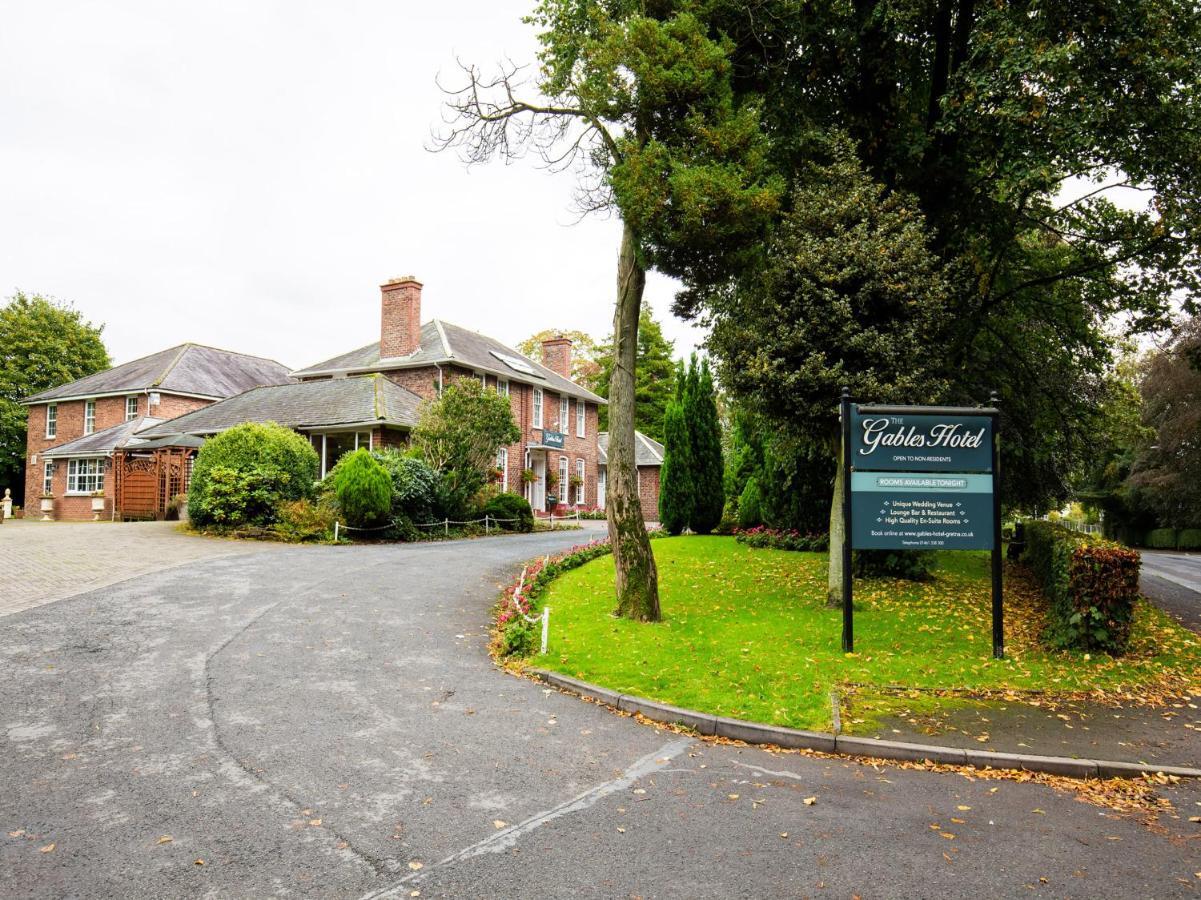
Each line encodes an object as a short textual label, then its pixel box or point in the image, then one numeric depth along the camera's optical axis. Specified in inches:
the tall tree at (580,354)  2285.9
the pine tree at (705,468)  909.8
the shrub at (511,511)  1016.2
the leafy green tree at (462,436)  925.2
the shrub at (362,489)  770.2
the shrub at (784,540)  703.1
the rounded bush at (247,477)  800.9
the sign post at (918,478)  355.9
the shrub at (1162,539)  1601.6
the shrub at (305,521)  771.4
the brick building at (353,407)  1126.4
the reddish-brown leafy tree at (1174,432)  1267.2
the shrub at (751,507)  846.5
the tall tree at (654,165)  381.4
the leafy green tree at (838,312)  425.4
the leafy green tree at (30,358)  1734.7
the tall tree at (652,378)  2036.2
